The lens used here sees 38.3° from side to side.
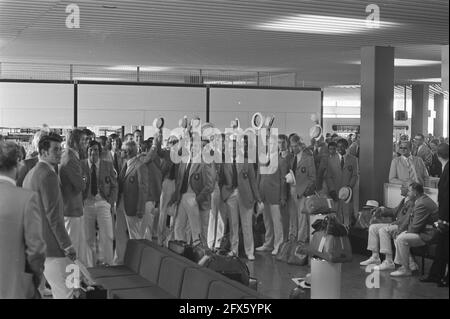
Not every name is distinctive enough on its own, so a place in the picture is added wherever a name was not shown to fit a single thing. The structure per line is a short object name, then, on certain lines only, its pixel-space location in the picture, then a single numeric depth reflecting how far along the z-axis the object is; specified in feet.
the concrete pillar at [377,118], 39.17
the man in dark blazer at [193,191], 29.81
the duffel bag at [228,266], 18.88
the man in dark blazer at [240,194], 30.68
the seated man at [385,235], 28.37
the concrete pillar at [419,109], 83.10
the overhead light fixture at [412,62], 49.25
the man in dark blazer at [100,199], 26.68
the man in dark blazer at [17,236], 13.67
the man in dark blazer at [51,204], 17.85
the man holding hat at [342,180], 35.81
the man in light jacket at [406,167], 35.42
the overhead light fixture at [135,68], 55.88
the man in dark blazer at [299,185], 32.50
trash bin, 14.33
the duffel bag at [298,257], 29.32
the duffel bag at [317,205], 27.45
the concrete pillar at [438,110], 88.60
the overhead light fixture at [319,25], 30.40
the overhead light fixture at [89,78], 55.16
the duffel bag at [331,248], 15.39
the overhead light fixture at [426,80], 70.84
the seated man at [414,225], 26.21
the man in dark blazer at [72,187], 23.09
